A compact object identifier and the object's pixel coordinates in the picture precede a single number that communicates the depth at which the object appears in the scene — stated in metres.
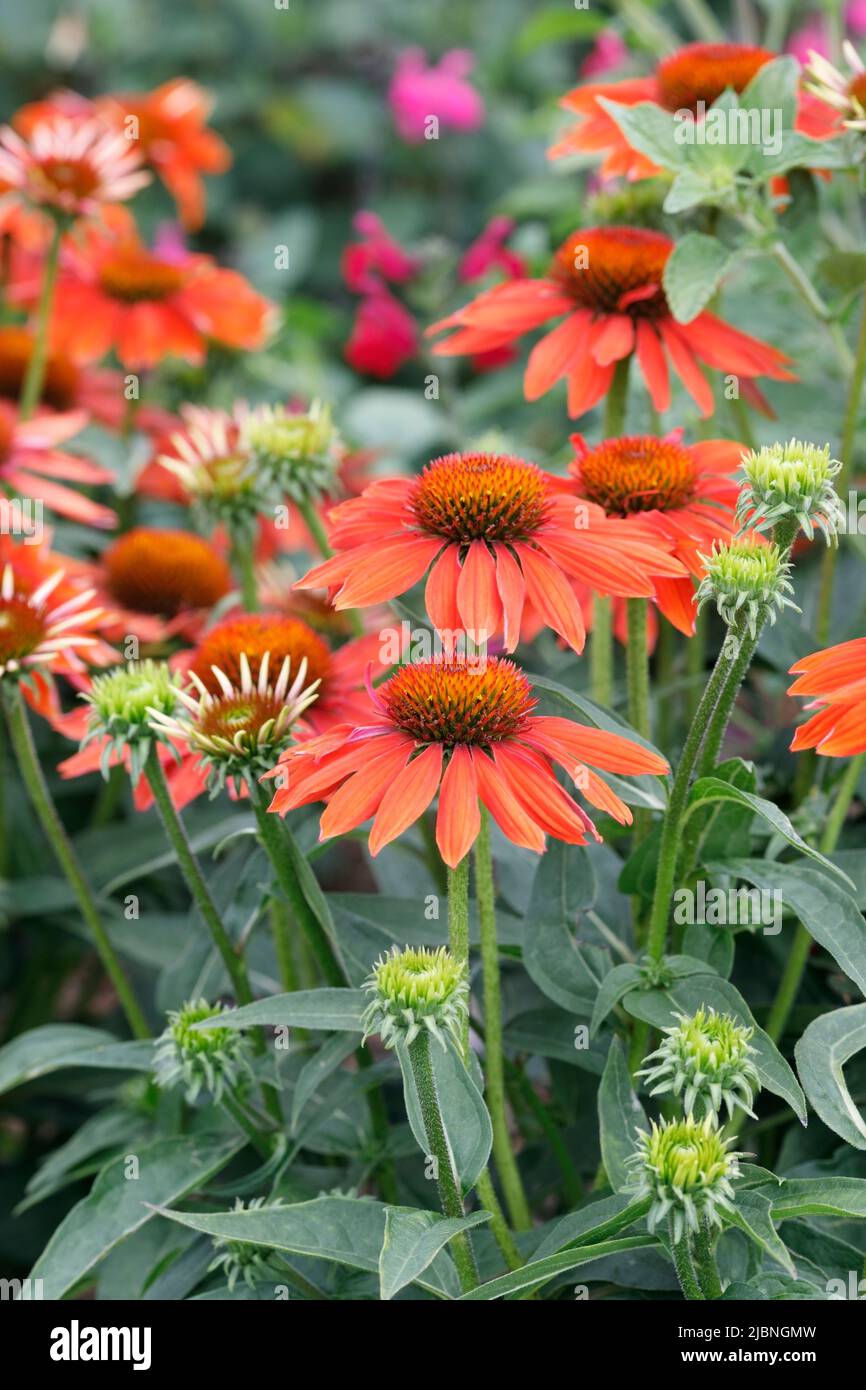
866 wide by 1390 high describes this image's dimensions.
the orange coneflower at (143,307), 1.01
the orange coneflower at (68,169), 0.93
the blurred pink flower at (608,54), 1.30
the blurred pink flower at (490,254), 1.11
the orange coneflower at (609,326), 0.76
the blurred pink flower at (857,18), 2.25
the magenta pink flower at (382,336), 1.24
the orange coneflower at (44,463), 0.90
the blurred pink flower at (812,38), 2.17
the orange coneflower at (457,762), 0.65
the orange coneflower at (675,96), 0.80
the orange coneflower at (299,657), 0.73
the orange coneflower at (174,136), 1.21
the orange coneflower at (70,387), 1.04
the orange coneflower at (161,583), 0.88
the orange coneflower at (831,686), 0.65
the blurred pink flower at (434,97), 2.13
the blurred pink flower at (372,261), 1.18
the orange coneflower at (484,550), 0.68
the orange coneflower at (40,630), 0.75
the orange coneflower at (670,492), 0.70
